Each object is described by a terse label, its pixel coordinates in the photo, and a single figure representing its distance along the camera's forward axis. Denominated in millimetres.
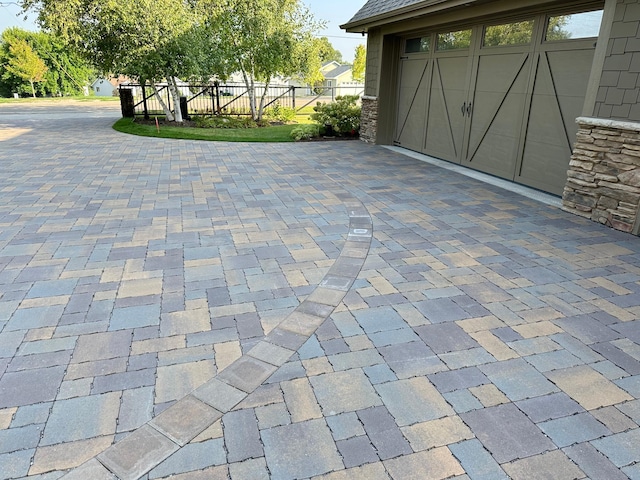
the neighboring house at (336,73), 48203
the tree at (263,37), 13406
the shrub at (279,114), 16328
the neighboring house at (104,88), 47850
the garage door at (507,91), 5965
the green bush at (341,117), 12203
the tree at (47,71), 35591
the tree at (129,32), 12031
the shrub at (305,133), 11883
